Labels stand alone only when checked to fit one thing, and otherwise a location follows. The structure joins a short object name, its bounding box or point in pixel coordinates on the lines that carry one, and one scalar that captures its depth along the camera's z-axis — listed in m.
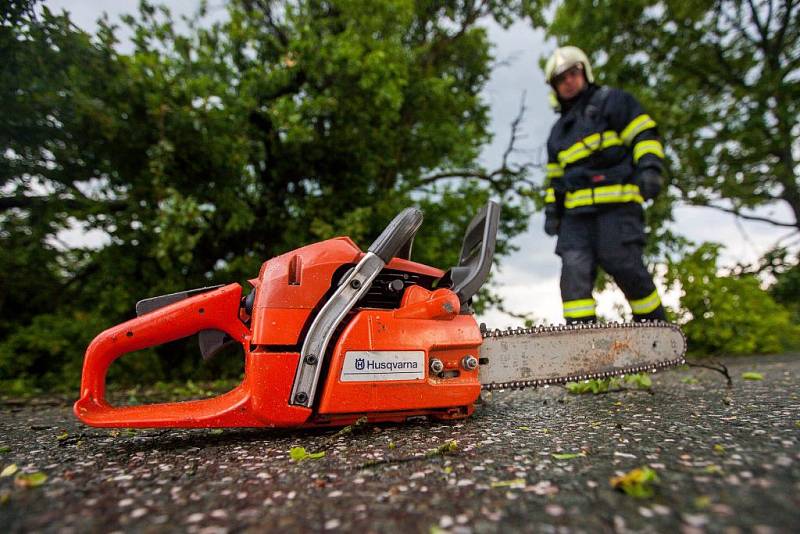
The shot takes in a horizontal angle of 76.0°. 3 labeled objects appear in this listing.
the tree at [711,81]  6.04
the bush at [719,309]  1.49
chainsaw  0.52
